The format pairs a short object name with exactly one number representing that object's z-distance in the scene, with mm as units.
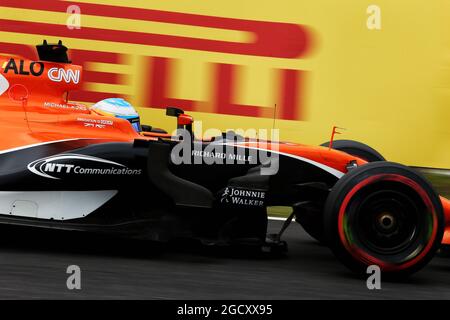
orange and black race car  9766
